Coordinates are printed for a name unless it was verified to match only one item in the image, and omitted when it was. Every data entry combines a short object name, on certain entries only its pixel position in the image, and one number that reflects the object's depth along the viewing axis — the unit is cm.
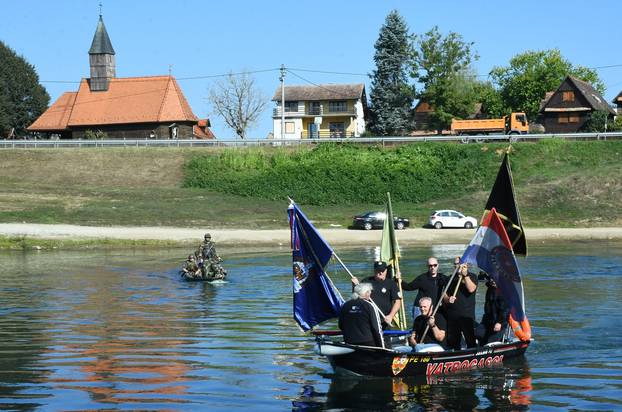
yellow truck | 8631
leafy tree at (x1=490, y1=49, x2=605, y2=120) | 11100
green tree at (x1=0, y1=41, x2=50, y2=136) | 10331
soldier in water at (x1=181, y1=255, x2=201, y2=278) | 3291
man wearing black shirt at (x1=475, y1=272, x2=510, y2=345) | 1739
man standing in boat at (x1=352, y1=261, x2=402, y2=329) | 1728
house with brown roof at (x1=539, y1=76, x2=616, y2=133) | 9556
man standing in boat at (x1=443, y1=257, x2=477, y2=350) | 1678
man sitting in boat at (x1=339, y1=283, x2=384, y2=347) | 1538
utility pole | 7985
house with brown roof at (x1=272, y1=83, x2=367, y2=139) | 10731
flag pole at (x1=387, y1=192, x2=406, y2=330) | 1838
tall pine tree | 9431
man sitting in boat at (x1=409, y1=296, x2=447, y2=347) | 1645
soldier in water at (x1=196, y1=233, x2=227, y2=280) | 3262
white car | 5678
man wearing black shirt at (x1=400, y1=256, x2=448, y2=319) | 1758
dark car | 5625
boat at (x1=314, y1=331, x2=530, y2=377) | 1547
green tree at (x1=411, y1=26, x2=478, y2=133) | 9600
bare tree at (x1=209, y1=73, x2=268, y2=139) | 11344
